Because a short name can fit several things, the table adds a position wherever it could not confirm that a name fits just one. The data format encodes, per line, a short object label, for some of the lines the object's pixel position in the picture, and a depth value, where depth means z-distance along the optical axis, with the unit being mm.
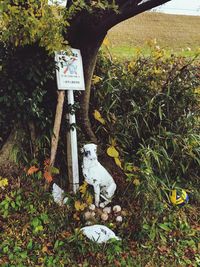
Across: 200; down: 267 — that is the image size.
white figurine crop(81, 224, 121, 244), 2589
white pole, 2890
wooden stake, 2821
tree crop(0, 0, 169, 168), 2401
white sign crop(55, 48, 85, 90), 2821
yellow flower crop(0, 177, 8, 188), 2756
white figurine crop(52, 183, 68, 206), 2834
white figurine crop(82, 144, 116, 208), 2854
